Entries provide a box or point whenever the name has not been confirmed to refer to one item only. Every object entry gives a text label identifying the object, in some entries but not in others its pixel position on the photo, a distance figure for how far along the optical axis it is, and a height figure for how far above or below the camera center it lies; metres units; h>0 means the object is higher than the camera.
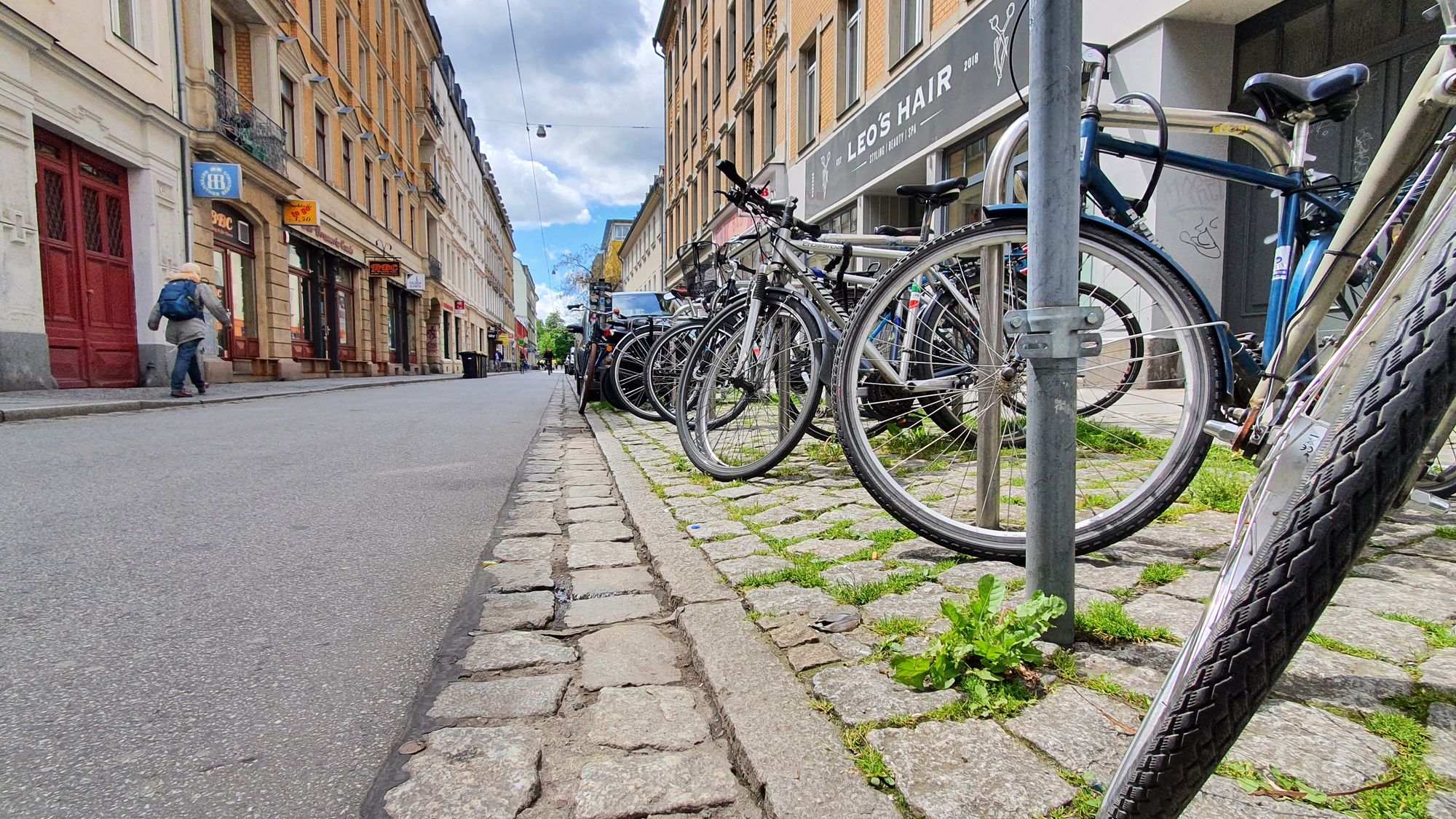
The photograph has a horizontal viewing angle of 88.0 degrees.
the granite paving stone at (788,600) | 1.99 -0.66
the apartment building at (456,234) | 39.06 +8.01
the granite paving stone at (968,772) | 1.13 -0.67
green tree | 87.12 +2.65
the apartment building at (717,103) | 18.14 +7.84
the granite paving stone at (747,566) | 2.30 -0.66
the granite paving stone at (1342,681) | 1.38 -0.62
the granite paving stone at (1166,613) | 1.73 -0.61
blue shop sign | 14.31 +3.40
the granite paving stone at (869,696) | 1.42 -0.67
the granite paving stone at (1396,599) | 1.77 -0.60
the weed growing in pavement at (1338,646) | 1.55 -0.61
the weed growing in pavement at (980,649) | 1.49 -0.59
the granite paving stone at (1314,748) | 1.15 -0.64
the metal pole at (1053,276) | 1.51 +0.17
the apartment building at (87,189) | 10.09 +2.69
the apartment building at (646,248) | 44.88 +7.88
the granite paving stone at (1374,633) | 1.57 -0.61
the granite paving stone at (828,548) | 2.49 -0.65
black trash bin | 30.08 -0.23
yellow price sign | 18.52 +3.59
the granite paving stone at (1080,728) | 1.23 -0.65
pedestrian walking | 10.49 +0.65
